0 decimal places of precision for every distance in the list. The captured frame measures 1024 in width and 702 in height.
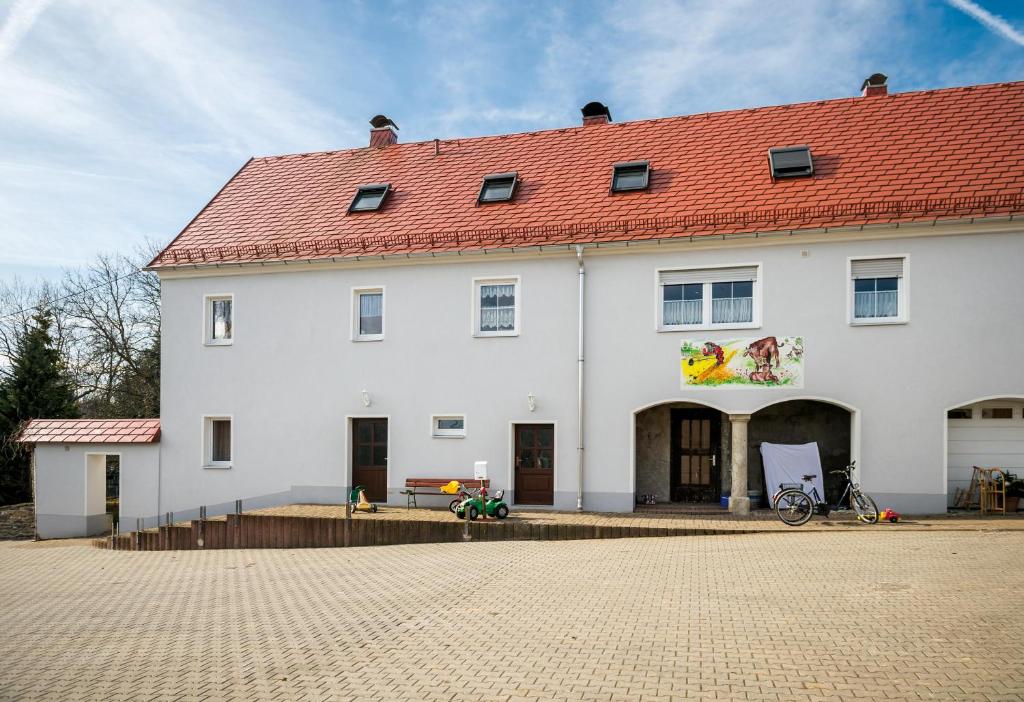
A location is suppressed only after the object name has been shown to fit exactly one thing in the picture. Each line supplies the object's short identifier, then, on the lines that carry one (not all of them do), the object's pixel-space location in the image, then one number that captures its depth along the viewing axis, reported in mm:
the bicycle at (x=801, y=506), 13828
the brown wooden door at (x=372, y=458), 17734
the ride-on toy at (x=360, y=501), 16141
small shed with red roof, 19094
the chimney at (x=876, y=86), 18828
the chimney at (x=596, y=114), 20766
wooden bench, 16641
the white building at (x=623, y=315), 14680
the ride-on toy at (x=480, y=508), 14531
